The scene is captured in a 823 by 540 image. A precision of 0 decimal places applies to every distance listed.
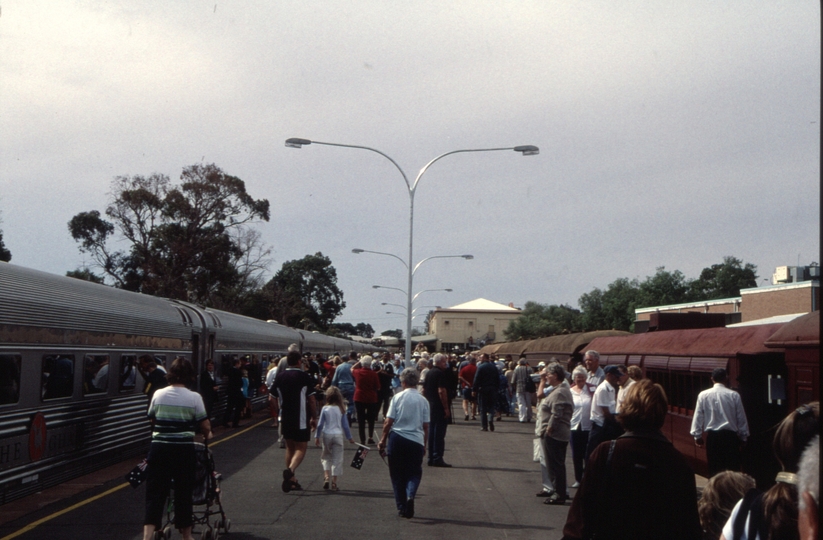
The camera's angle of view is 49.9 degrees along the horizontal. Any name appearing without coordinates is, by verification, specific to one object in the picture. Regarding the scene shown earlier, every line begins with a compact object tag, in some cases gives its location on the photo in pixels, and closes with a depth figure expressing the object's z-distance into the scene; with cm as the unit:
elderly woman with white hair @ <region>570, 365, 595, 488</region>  1120
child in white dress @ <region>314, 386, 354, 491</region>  1138
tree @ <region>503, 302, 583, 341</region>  10638
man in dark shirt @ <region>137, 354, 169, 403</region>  1320
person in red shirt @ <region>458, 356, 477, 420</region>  2422
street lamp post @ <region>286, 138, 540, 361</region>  2344
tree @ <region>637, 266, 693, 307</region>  9800
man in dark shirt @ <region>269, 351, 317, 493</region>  1116
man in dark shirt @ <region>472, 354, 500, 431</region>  2041
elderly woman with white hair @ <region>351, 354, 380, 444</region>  1623
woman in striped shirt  741
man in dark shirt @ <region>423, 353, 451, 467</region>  1427
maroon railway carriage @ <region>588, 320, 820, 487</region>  1036
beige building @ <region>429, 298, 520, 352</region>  13925
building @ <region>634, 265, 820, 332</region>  4375
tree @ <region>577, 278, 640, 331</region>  9919
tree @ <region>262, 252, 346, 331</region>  11112
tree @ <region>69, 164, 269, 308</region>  4281
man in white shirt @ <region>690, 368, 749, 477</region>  1062
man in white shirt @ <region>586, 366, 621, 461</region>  1046
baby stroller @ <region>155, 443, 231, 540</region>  764
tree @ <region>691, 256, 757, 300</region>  10550
